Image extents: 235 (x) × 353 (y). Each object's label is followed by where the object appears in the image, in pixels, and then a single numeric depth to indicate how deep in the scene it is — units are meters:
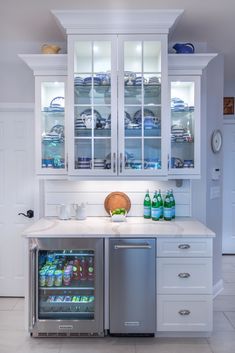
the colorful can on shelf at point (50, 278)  3.01
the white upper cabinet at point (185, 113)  3.36
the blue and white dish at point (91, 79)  3.29
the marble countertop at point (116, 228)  2.94
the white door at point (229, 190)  5.80
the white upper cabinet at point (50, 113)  3.36
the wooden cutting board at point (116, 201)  3.60
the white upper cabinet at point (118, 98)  3.25
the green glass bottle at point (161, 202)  3.52
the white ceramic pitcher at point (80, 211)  3.51
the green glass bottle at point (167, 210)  3.48
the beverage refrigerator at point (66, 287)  2.95
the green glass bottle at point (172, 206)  3.51
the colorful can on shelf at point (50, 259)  3.13
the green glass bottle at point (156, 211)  3.49
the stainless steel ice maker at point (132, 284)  2.93
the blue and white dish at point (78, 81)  3.28
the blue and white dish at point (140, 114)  3.33
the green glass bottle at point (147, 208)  3.58
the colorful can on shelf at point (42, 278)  3.01
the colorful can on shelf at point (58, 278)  3.02
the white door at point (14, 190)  3.94
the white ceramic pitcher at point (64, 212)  3.53
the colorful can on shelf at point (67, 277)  3.04
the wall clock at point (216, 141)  3.90
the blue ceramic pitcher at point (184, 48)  3.43
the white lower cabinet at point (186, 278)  2.95
